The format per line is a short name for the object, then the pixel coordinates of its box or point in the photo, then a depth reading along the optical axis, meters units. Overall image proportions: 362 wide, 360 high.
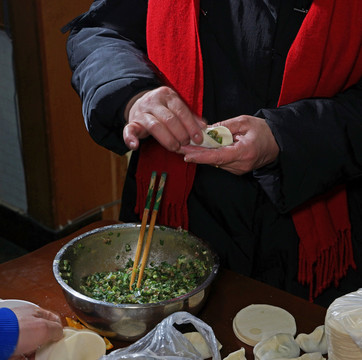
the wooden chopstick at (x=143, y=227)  1.44
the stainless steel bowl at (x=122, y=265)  1.21
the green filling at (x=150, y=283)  1.34
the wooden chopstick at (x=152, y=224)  1.43
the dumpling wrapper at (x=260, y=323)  1.29
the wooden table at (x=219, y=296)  1.34
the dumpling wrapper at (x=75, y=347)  1.18
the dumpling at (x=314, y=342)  1.25
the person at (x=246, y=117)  1.38
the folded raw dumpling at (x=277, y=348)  1.21
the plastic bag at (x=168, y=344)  1.14
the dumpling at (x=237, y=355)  1.22
